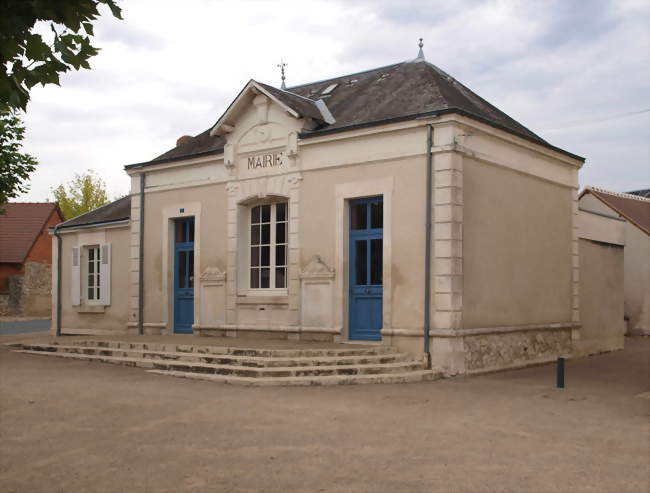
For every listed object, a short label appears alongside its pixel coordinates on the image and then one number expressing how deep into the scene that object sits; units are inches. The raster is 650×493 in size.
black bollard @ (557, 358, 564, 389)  398.6
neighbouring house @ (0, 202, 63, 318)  1293.1
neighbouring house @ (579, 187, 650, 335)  816.9
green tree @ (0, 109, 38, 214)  667.4
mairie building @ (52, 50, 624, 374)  467.2
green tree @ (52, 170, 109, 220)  1919.3
